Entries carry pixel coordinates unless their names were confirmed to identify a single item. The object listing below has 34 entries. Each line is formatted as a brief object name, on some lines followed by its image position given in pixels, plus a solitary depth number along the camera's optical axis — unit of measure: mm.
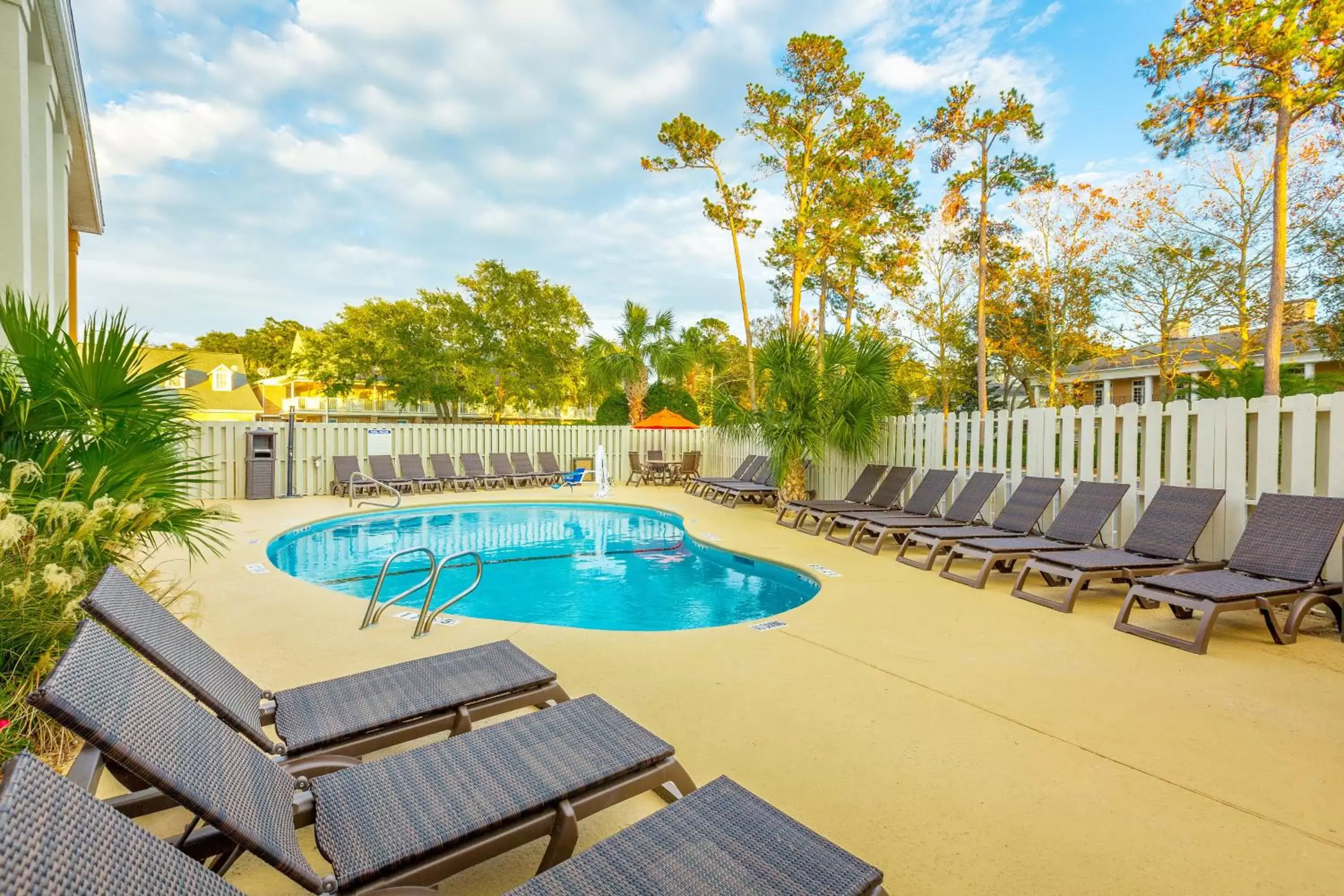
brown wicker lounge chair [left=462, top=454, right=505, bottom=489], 14367
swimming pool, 6035
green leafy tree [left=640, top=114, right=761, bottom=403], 15453
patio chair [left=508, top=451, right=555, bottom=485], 15250
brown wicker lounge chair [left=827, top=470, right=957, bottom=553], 7820
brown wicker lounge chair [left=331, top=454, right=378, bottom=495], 12656
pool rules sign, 13812
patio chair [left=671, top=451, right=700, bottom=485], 15266
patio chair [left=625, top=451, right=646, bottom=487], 16328
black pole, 12375
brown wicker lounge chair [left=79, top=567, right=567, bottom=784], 1942
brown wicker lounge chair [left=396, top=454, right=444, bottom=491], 13406
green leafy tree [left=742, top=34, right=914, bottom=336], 14586
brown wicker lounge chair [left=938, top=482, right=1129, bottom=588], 5816
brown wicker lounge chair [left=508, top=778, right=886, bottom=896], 1425
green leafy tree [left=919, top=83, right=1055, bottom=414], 17422
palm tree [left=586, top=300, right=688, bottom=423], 21031
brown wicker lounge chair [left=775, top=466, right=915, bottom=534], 8477
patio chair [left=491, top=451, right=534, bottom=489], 14805
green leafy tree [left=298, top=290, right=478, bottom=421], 26344
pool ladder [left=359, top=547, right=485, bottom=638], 4129
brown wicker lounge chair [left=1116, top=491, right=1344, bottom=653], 4074
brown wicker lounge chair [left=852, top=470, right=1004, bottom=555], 7227
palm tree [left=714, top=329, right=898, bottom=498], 9133
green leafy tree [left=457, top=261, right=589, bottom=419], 26156
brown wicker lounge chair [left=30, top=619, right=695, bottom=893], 1343
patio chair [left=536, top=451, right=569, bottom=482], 15438
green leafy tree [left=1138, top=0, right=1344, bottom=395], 10594
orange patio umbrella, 17422
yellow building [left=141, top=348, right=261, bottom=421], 35375
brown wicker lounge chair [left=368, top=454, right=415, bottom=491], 13000
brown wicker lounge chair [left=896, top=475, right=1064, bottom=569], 6531
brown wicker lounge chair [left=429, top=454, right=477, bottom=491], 13859
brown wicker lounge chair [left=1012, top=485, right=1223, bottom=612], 5008
